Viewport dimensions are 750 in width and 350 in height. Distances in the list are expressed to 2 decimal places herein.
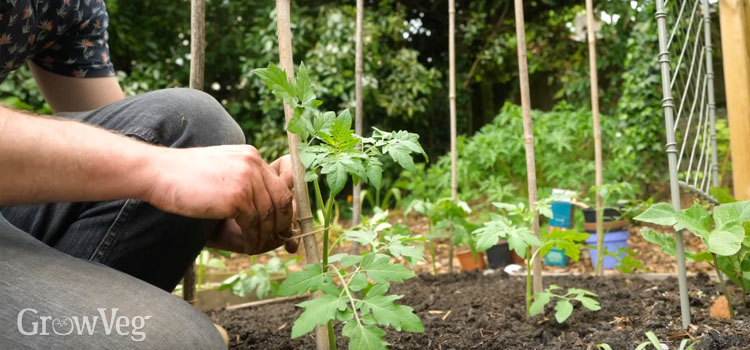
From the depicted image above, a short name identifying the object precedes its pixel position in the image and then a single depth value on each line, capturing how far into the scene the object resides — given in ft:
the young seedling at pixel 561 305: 4.99
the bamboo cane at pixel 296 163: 3.79
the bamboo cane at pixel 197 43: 5.07
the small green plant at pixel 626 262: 7.48
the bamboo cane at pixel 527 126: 5.96
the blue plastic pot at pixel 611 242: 11.51
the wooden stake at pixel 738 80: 6.64
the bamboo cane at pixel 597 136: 7.70
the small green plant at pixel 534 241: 5.03
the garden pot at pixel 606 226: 11.58
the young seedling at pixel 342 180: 3.34
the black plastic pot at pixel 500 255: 10.71
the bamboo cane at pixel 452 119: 8.97
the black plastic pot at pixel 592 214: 12.05
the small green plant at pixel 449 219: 7.70
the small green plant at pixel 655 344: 3.96
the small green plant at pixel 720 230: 4.52
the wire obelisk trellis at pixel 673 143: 4.98
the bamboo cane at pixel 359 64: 7.38
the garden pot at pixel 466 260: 11.05
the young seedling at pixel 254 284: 7.88
